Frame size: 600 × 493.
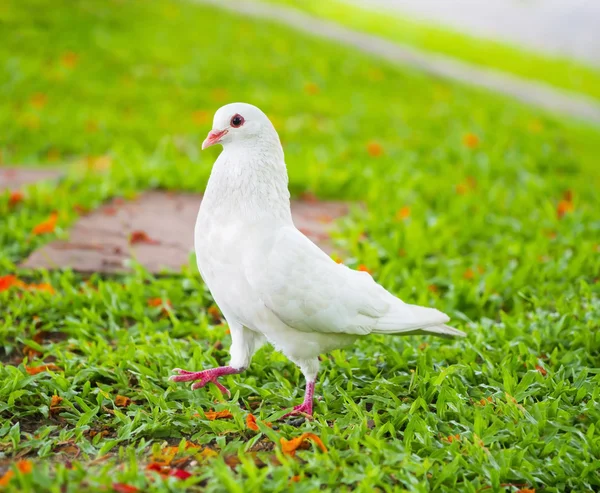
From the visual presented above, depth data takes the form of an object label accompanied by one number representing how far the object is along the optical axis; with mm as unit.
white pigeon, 2760
